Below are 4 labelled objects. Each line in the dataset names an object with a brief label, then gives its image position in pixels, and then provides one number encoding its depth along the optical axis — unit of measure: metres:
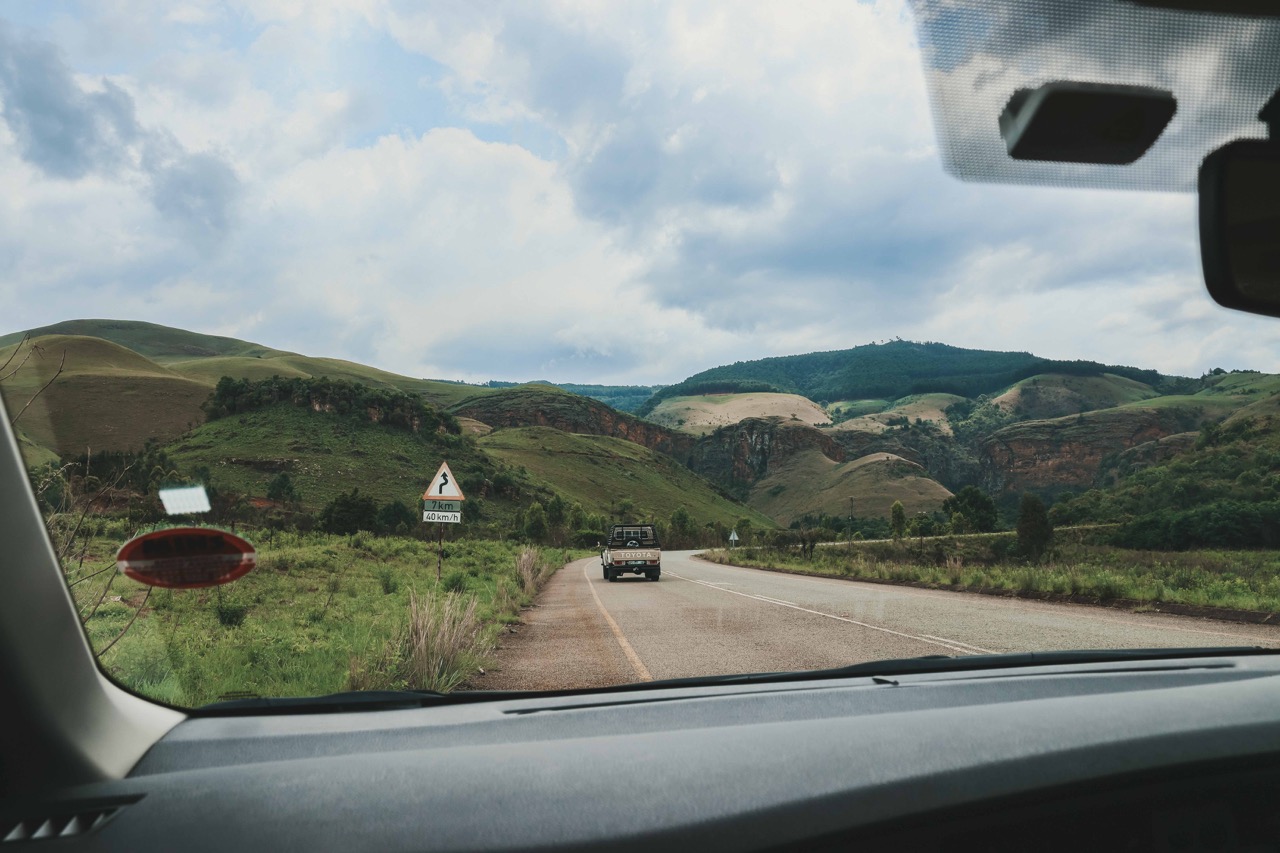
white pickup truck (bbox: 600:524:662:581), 24.66
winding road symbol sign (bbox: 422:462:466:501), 7.13
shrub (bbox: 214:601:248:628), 4.34
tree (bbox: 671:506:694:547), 30.10
